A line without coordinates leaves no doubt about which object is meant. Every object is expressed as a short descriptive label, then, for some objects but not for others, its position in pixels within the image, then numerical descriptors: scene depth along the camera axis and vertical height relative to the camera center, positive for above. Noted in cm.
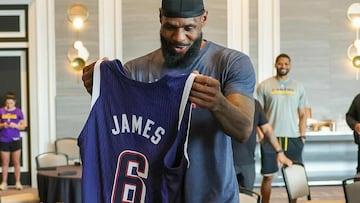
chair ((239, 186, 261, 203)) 387 -70
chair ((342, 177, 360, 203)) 421 -73
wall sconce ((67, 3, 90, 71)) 891 +90
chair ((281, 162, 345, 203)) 495 -76
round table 547 -86
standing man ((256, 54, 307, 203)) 697 -14
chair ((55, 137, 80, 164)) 880 -76
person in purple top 844 -44
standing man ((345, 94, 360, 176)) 605 -22
